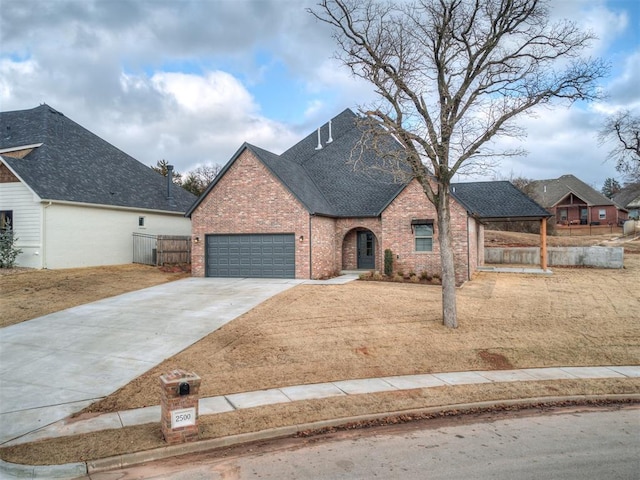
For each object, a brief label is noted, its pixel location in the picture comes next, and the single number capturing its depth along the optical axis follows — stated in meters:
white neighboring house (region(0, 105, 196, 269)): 20.16
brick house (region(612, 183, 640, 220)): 58.05
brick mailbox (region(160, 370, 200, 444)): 6.36
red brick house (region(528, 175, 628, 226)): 50.94
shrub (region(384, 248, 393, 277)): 21.64
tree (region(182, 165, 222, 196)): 61.01
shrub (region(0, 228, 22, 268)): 19.39
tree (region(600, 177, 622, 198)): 79.25
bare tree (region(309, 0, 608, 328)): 12.88
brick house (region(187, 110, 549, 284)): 20.91
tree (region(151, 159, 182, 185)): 49.31
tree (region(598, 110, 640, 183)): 29.67
